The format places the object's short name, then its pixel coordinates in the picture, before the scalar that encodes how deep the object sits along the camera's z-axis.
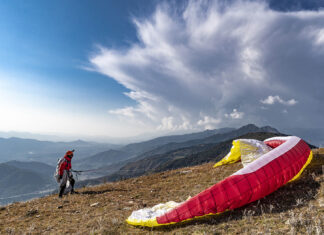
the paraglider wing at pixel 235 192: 6.30
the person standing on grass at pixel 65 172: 15.27
